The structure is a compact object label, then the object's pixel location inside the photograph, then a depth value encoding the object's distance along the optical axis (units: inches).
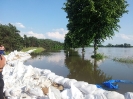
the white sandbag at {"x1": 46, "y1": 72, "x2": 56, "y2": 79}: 137.2
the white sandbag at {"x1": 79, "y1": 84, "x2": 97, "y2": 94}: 95.4
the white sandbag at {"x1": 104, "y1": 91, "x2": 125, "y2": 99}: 83.6
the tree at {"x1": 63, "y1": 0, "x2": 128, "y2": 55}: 327.3
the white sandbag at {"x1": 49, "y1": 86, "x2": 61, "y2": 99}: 90.7
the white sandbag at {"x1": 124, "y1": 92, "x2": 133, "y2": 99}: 81.2
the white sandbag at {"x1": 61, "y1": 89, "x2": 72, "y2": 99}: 92.6
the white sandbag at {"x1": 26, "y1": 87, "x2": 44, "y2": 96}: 95.8
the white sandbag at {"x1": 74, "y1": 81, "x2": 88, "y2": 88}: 104.0
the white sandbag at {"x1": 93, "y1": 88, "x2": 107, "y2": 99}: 86.3
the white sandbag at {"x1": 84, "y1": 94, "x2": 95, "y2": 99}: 89.5
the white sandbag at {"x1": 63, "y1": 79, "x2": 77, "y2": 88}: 110.5
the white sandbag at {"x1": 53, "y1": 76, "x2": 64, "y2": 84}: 124.2
